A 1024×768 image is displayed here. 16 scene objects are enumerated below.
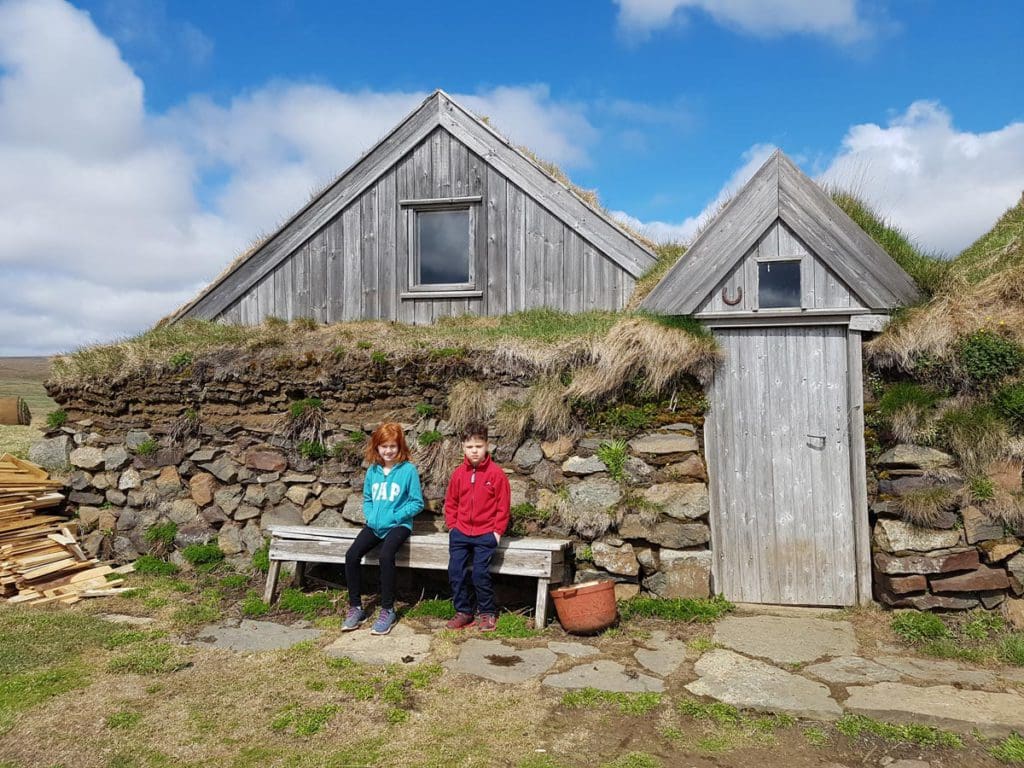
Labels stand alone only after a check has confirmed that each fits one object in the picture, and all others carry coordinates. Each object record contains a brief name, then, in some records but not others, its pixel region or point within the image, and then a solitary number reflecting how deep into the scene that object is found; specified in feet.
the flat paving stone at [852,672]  15.55
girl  19.74
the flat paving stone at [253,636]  18.13
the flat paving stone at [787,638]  17.24
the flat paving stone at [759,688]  14.15
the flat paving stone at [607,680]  15.25
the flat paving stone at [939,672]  15.46
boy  19.40
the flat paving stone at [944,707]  13.26
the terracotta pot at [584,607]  18.47
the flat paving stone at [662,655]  16.47
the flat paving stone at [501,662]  16.06
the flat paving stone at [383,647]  17.06
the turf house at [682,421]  20.07
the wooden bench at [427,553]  19.60
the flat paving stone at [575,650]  17.34
